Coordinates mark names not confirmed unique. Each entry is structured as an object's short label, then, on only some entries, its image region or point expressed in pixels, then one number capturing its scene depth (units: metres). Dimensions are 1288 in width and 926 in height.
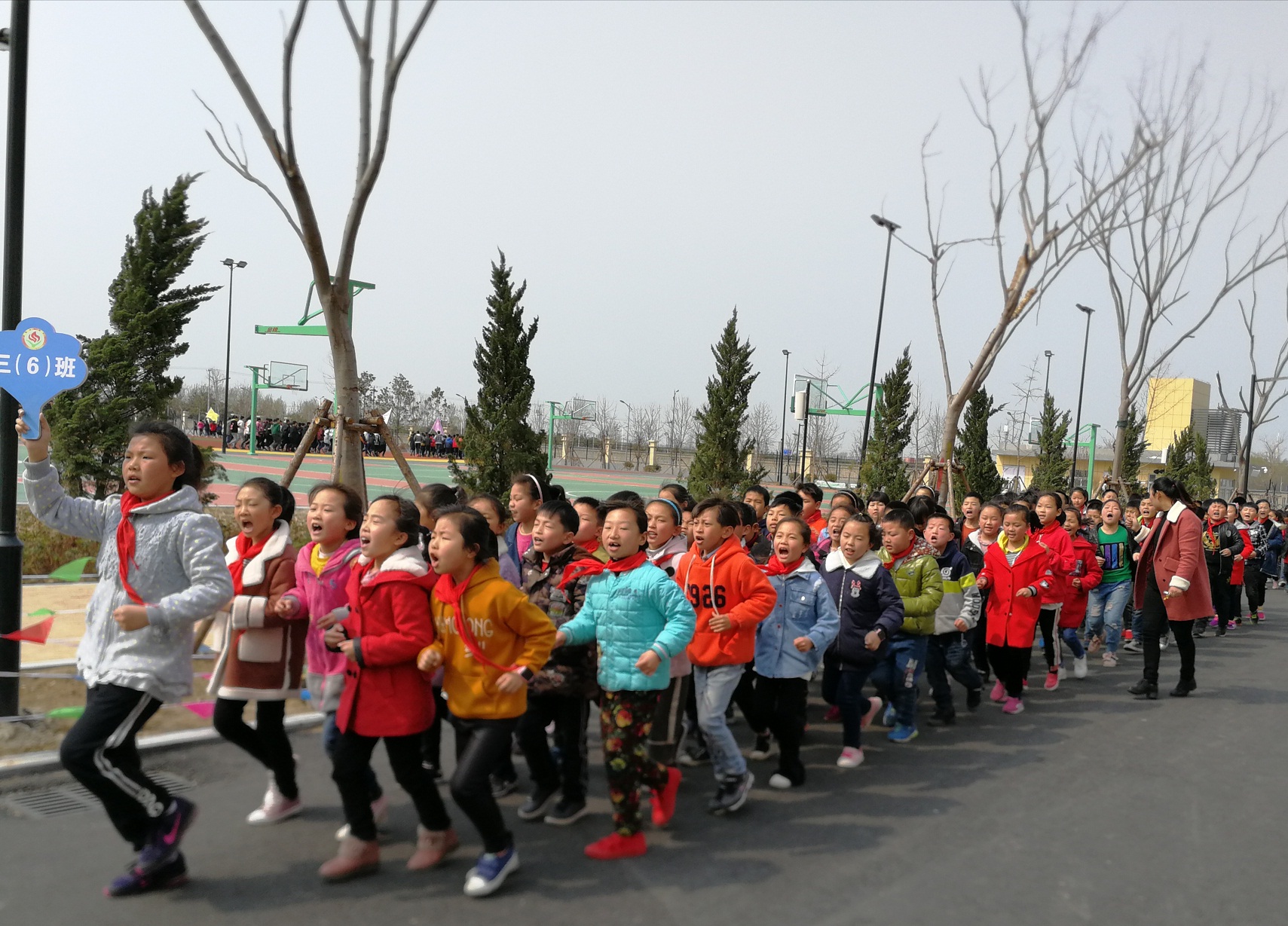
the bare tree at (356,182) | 7.40
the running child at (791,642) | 5.68
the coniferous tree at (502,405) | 13.16
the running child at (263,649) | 4.58
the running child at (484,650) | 4.09
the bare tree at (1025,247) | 15.34
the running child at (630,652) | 4.55
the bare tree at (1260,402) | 28.94
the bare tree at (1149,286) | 19.58
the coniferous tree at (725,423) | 19.30
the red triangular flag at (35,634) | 5.08
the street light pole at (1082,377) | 37.43
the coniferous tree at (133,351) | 12.51
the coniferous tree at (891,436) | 23.14
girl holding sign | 3.81
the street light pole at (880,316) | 27.45
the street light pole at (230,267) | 45.97
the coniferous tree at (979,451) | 26.44
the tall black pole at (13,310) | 5.90
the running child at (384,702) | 4.04
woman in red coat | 8.48
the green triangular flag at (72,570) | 4.90
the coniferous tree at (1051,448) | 29.78
